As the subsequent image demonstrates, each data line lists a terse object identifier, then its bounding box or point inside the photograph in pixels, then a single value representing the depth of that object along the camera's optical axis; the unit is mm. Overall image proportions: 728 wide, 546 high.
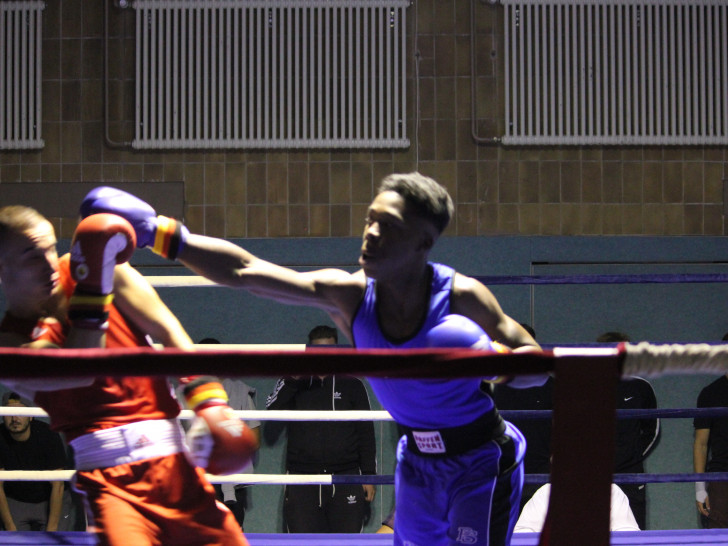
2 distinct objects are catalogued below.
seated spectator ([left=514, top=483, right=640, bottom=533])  6500
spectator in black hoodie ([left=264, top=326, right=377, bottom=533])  8672
